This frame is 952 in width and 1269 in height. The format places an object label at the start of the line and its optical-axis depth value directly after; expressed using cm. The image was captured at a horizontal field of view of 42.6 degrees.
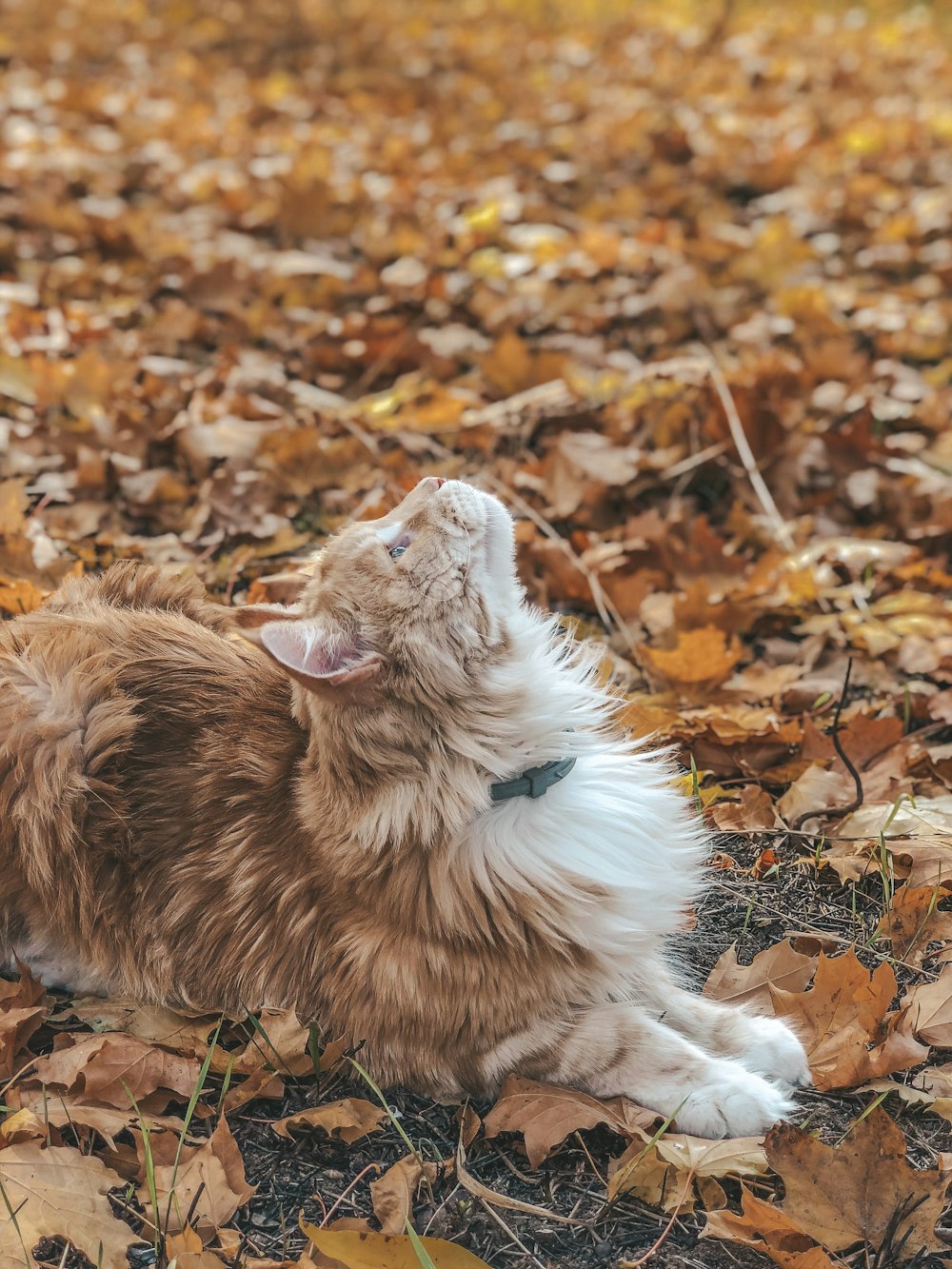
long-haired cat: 233
